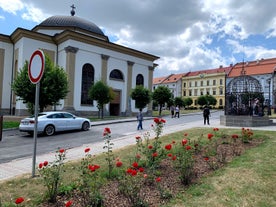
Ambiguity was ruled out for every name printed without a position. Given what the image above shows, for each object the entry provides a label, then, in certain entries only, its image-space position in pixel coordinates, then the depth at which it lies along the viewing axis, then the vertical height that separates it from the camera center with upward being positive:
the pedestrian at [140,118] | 17.75 -0.66
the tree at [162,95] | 38.86 +2.35
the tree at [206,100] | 70.14 +3.04
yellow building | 87.00 +10.41
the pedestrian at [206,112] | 20.19 -0.13
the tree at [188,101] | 73.36 +2.75
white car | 14.83 -1.01
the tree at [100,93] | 29.25 +1.89
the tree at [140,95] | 36.34 +2.14
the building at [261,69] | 72.94 +13.64
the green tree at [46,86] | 18.44 +1.63
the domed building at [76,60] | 32.75 +7.08
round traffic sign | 5.39 +0.94
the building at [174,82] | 101.06 +11.86
